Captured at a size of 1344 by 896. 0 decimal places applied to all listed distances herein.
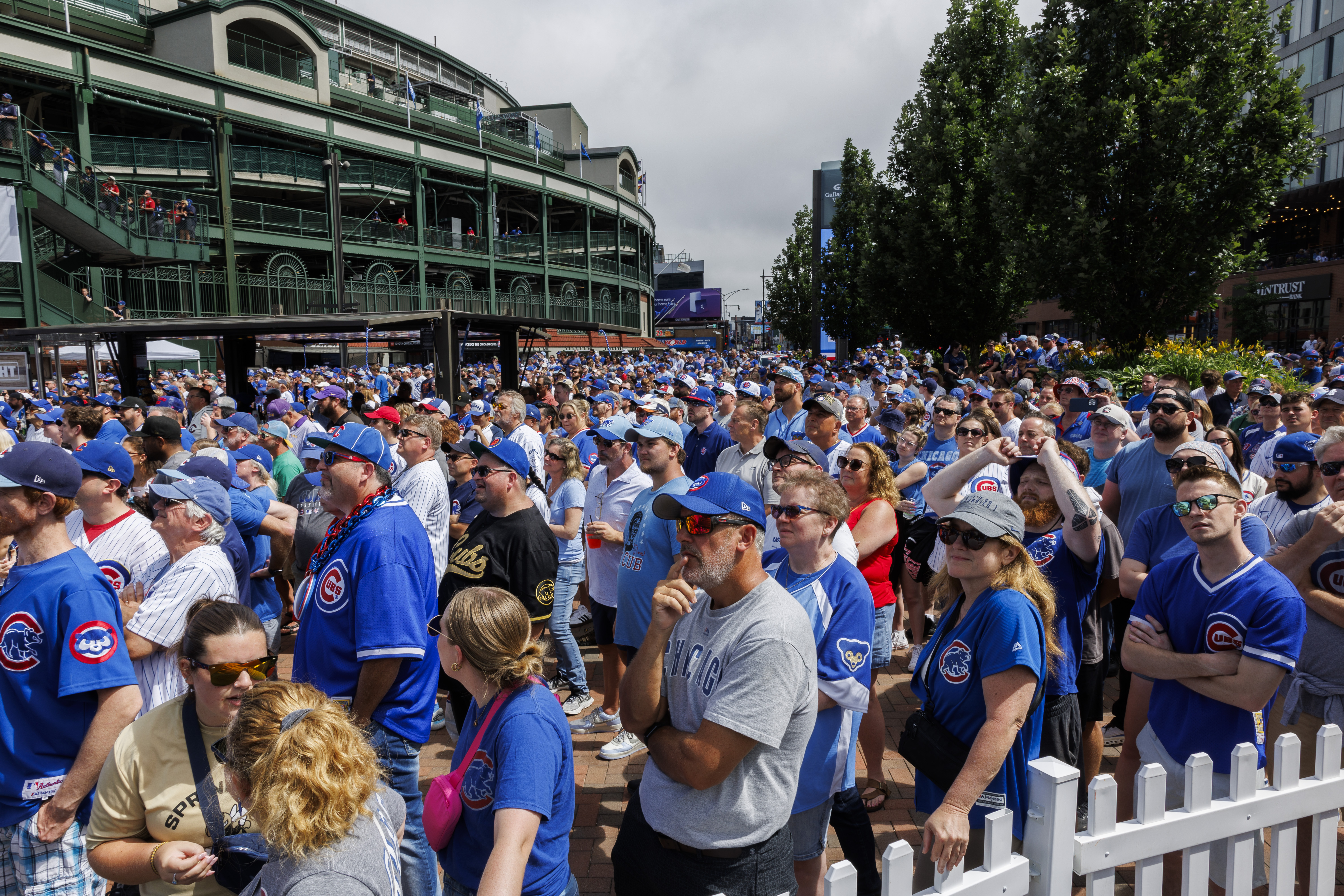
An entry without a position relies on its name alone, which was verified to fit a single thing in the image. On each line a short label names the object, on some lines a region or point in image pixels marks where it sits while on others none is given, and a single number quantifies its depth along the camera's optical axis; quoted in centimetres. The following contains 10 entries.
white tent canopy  2470
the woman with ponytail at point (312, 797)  169
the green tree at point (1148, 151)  1291
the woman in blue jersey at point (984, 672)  238
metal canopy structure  1311
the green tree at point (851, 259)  2502
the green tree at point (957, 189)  1986
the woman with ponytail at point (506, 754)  216
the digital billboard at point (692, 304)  10781
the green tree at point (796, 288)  4550
